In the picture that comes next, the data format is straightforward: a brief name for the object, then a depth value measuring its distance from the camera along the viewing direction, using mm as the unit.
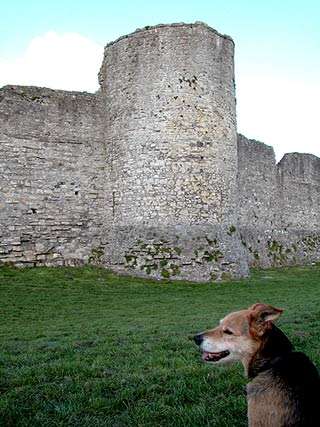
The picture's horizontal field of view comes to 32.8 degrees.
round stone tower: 16859
